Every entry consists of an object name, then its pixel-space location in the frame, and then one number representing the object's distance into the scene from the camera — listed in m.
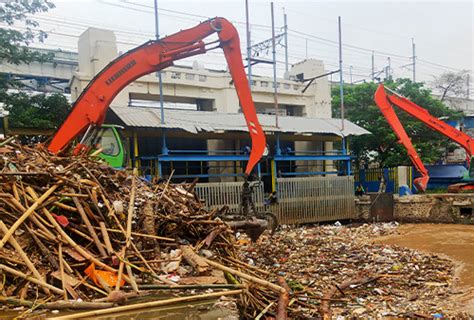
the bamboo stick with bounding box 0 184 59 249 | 3.29
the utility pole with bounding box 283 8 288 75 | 16.81
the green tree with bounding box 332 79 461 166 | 17.66
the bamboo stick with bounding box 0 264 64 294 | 3.14
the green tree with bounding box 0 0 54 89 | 10.97
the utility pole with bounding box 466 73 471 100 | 31.88
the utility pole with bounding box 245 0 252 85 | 12.55
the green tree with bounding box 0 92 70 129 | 10.54
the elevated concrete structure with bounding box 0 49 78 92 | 18.27
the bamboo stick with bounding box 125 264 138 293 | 3.33
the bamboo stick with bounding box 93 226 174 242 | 4.01
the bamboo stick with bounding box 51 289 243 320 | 2.71
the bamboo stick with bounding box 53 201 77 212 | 3.96
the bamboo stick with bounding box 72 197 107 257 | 3.72
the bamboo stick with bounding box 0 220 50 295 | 3.22
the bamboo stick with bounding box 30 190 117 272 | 3.52
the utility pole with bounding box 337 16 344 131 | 14.68
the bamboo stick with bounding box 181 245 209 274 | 3.96
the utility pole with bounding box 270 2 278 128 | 13.16
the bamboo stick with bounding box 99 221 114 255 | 3.68
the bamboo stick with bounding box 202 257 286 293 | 3.48
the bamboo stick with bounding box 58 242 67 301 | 3.17
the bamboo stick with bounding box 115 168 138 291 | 3.38
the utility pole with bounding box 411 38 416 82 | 28.43
